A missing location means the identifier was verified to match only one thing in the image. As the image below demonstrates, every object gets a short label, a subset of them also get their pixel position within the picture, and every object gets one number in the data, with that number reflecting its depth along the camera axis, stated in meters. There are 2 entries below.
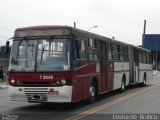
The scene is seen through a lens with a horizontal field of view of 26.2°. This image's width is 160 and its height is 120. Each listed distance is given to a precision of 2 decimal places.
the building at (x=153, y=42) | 78.88
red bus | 11.09
